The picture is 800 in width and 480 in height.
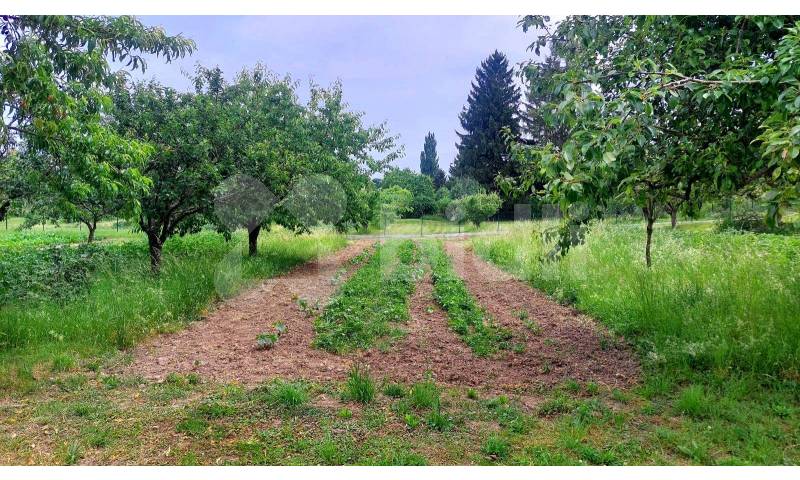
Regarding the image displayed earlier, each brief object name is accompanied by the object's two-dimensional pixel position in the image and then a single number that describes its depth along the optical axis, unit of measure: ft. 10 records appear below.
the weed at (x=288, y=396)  9.33
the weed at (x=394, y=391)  9.85
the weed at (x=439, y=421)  8.45
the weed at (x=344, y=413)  8.90
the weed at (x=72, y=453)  7.61
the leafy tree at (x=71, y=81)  11.15
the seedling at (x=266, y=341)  13.20
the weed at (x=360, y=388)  9.52
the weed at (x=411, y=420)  8.51
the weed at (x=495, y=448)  7.66
